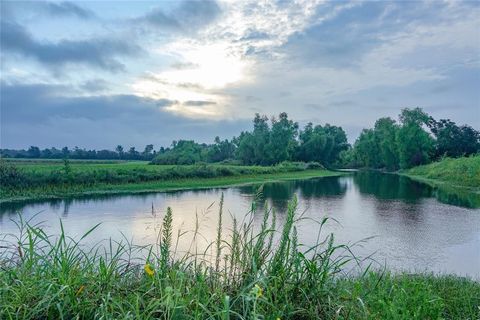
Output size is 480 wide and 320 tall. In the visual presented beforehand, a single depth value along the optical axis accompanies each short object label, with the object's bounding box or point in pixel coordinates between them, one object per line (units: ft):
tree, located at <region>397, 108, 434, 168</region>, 190.90
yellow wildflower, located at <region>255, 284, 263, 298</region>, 6.64
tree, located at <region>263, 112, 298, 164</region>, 211.61
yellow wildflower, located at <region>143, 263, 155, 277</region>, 7.50
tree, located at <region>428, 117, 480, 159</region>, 183.66
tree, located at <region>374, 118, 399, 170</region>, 212.23
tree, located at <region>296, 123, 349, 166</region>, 243.19
